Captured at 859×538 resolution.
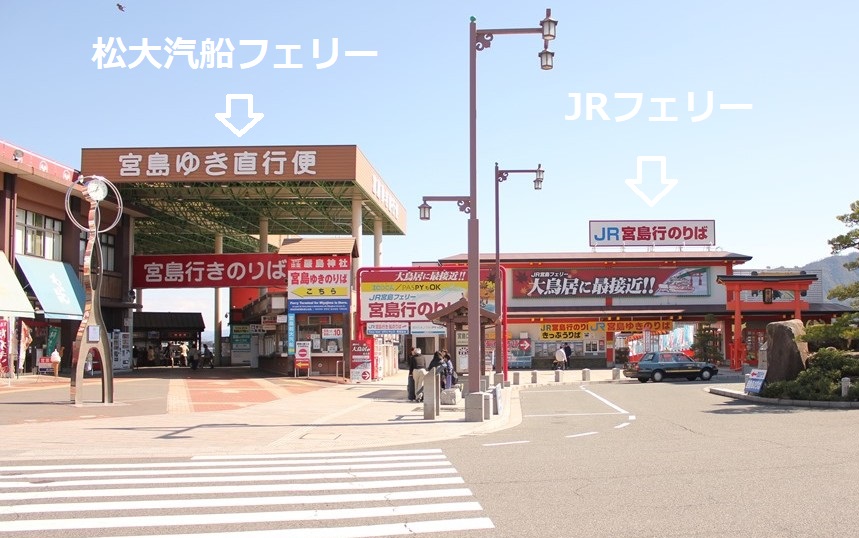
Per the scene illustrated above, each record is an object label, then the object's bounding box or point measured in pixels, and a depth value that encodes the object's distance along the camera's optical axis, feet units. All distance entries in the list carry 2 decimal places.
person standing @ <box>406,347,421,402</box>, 87.51
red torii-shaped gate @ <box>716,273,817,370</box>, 148.66
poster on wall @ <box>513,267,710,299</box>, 195.31
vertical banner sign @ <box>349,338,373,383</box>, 120.88
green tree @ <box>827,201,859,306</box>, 77.05
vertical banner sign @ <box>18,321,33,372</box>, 120.35
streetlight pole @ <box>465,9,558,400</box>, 63.52
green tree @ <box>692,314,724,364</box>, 153.38
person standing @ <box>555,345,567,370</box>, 156.76
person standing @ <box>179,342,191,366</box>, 203.39
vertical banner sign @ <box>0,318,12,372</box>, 114.89
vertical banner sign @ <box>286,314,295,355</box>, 124.98
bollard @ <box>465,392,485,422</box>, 63.41
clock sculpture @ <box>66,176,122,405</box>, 74.54
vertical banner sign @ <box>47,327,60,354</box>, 135.54
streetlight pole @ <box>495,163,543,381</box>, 106.11
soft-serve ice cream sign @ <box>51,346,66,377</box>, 113.47
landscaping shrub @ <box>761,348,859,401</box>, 72.90
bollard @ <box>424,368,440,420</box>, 65.16
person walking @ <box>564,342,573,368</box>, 174.19
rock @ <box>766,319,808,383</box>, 81.46
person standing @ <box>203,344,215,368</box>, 197.09
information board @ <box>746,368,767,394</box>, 82.62
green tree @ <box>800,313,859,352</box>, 77.66
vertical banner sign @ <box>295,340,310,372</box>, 125.90
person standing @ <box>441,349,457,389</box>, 85.29
